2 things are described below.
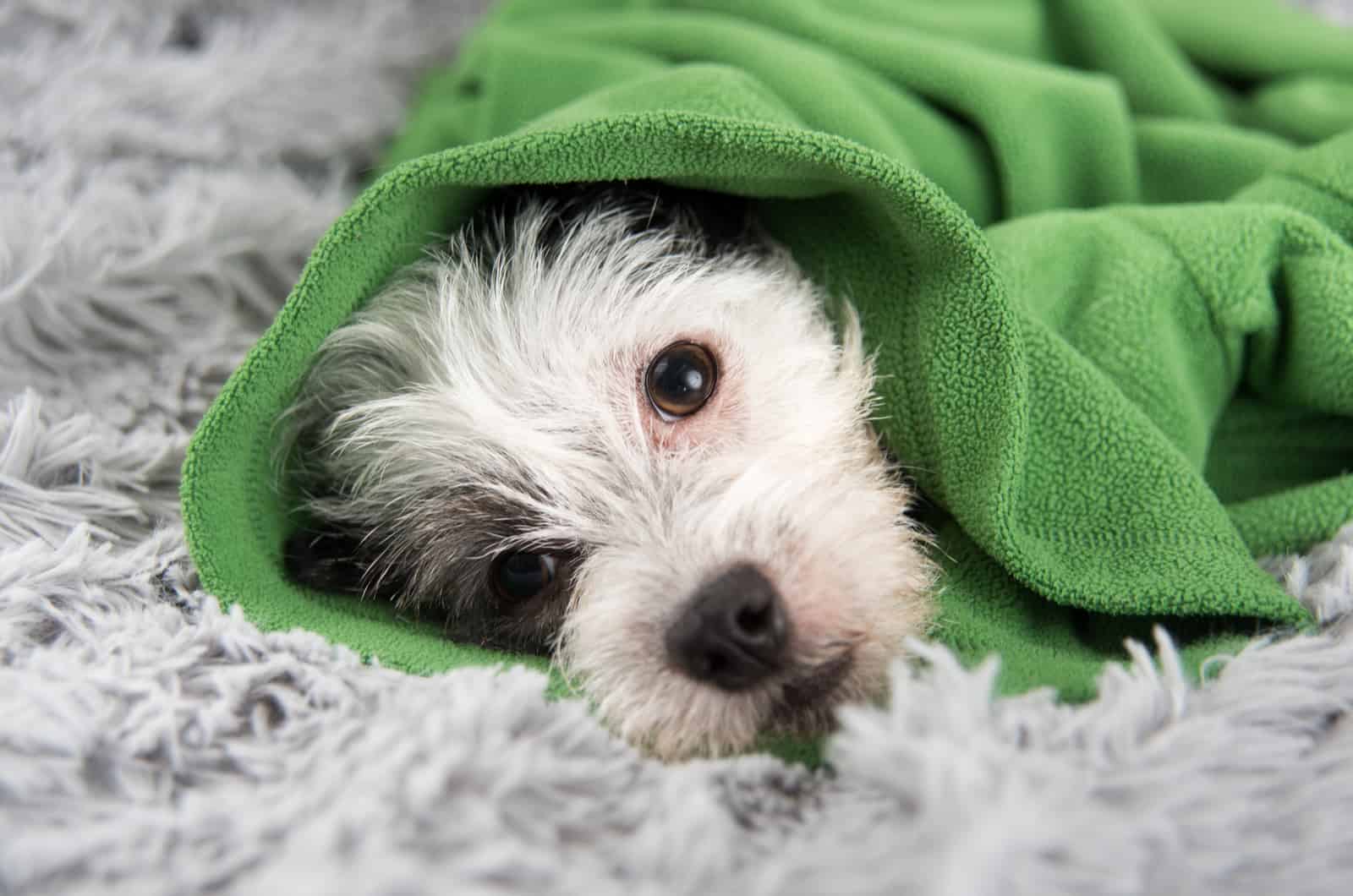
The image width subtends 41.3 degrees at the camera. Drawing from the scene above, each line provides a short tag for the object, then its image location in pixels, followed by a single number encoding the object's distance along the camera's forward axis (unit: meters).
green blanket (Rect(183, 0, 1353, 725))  0.36
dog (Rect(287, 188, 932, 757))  0.35
